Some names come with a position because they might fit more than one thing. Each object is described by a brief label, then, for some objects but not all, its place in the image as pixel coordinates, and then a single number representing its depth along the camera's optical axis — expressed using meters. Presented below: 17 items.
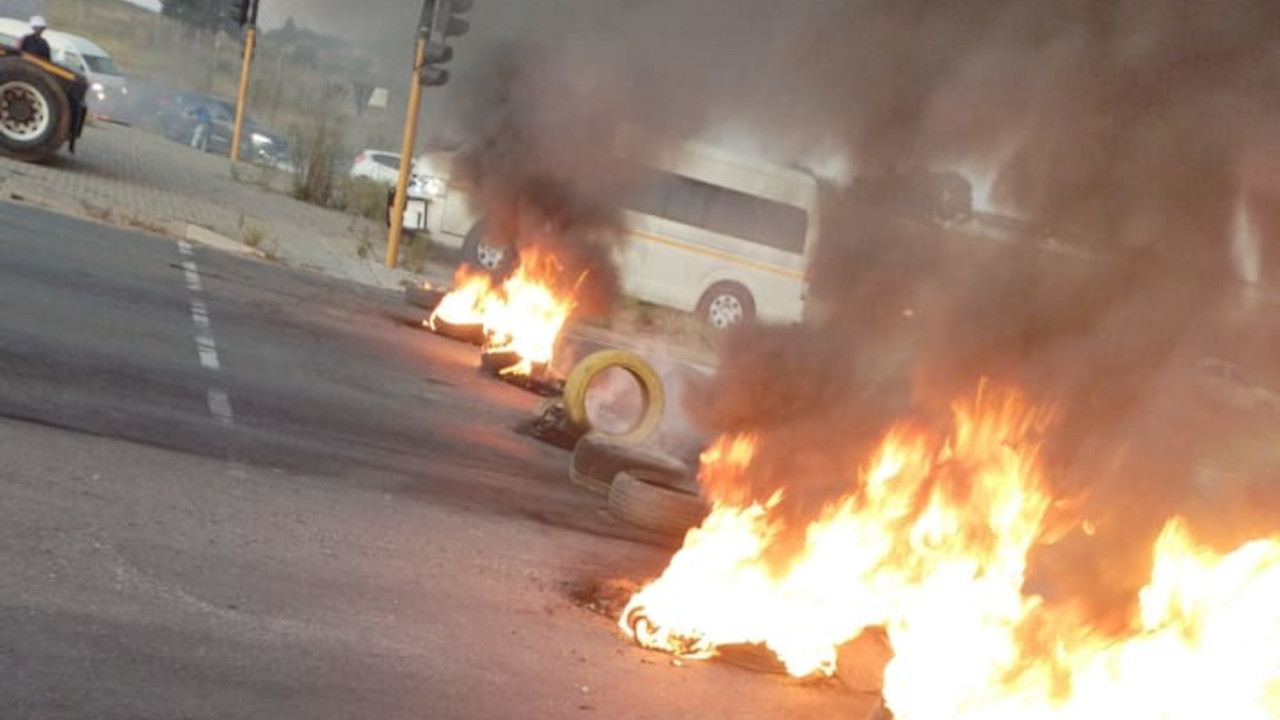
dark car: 37.06
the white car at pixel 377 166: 30.03
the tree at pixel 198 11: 29.69
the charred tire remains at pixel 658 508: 8.01
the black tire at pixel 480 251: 15.14
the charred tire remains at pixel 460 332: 13.80
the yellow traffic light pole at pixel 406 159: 17.23
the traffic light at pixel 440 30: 14.62
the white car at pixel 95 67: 31.92
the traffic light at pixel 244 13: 24.52
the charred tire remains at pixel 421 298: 15.80
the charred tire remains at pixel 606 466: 8.95
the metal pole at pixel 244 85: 26.61
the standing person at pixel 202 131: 37.38
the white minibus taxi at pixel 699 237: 11.89
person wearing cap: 18.73
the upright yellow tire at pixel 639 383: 10.16
